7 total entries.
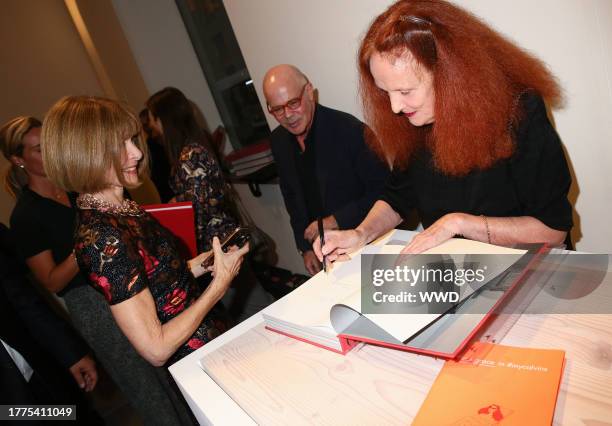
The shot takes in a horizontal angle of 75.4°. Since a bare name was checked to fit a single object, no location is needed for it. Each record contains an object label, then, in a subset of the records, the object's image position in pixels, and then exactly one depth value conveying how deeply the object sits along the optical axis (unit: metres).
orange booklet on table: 0.55
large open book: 0.66
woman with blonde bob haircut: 1.11
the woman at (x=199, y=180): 2.10
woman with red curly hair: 1.01
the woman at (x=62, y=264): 1.70
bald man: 1.96
